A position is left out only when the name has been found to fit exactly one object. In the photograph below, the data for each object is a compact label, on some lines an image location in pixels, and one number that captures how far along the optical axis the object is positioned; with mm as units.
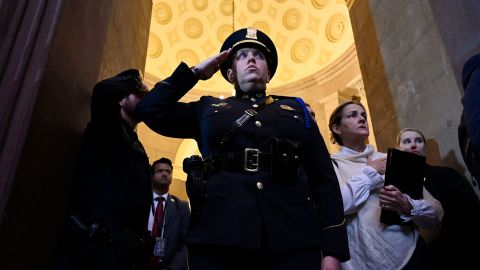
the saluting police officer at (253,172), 1440
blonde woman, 2391
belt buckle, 1585
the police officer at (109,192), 1639
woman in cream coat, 2180
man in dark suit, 3253
